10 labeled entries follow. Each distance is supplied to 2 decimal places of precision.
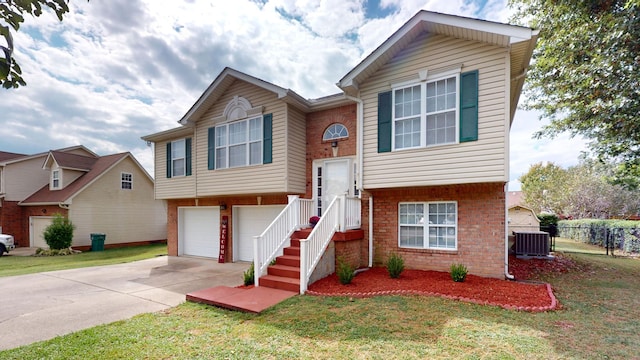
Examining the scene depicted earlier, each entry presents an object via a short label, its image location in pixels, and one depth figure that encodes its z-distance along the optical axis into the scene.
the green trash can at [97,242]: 16.30
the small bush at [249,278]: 7.00
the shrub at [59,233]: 14.48
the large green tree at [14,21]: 1.93
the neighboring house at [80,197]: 16.78
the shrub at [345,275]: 6.68
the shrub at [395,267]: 7.18
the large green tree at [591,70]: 8.20
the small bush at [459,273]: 6.70
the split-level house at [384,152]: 6.70
